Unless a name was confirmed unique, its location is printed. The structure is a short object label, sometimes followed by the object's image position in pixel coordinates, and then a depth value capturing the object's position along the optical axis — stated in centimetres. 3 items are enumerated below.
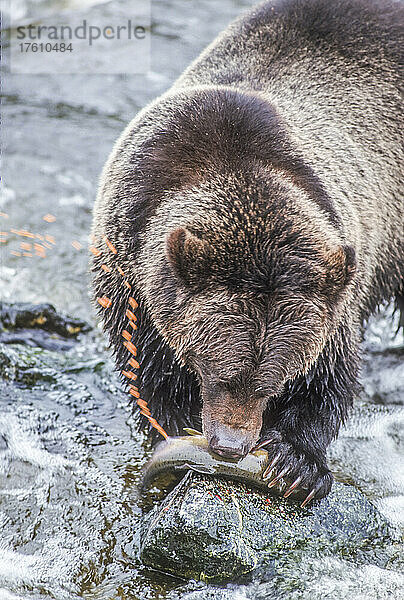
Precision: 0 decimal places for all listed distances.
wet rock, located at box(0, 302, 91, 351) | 1830
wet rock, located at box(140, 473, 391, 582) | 1170
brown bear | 1099
